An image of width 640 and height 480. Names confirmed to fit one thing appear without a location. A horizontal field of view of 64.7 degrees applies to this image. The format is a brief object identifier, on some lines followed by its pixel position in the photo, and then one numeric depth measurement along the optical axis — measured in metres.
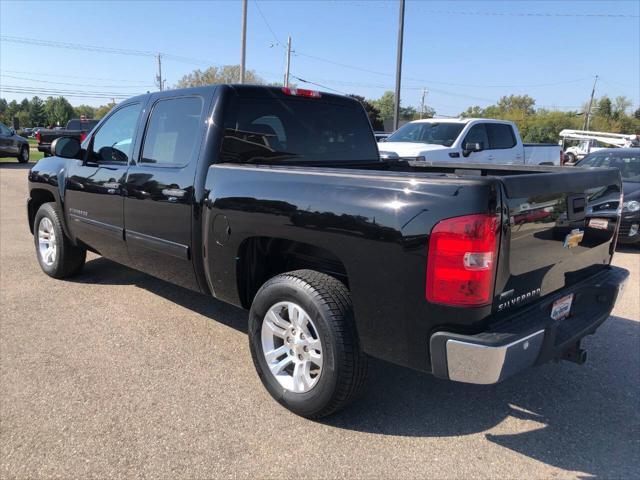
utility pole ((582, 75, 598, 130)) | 80.56
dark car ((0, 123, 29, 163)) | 20.23
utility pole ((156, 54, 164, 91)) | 68.82
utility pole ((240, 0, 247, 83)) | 25.76
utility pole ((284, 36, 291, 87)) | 42.09
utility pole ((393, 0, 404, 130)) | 14.61
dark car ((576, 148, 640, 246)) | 7.56
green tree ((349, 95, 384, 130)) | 48.59
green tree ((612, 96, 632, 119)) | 92.62
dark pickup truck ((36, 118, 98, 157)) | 22.32
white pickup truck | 9.77
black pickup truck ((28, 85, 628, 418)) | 2.29
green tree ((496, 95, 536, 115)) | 98.44
